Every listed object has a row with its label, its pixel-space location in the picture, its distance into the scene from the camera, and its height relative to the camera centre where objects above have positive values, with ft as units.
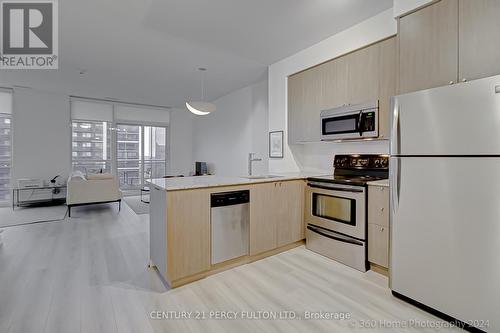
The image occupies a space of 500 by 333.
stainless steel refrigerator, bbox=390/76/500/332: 4.83 -0.82
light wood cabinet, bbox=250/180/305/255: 8.64 -1.97
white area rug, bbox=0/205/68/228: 14.02 -3.41
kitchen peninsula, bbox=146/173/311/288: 6.89 -1.91
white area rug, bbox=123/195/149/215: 16.58 -3.29
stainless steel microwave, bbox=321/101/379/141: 8.75 +1.63
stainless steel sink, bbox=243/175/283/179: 9.74 -0.56
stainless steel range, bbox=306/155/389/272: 8.04 -1.65
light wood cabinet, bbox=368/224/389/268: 7.48 -2.57
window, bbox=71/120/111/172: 21.34 +1.50
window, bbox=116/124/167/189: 23.75 +0.93
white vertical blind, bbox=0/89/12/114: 18.31 +4.65
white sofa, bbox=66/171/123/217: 15.15 -1.80
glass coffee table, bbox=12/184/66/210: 18.28 -2.61
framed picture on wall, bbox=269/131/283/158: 12.94 +1.06
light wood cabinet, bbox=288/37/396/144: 8.43 +3.16
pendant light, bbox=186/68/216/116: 12.88 +3.03
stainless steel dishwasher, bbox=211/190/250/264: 7.66 -2.04
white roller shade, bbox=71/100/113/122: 21.09 +4.71
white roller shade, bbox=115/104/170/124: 23.35 +4.97
